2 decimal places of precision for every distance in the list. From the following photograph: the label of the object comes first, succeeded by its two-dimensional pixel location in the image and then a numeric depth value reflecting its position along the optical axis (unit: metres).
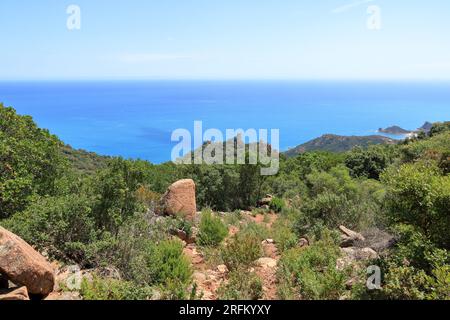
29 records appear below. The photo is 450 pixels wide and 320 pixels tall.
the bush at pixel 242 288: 6.50
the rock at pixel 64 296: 5.55
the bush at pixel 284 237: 10.57
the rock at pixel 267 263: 8.91
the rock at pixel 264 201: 20.68
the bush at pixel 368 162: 30.78
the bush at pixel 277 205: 19.09
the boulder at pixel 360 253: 8.88
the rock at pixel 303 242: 10.95
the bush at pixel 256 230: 12.21
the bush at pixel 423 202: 6.31
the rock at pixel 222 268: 8.69
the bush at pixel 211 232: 11.15
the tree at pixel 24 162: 9.36
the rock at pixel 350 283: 7.09
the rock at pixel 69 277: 6.22
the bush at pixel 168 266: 7.35
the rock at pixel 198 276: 7.90
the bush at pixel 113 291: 5.69
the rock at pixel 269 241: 11.85
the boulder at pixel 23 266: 5.45
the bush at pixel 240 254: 8.46
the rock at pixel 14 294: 5.17
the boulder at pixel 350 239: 10.50
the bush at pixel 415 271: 5.21
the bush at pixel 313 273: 6.48
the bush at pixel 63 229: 7.46
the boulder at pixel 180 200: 13.95
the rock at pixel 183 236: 11.78
